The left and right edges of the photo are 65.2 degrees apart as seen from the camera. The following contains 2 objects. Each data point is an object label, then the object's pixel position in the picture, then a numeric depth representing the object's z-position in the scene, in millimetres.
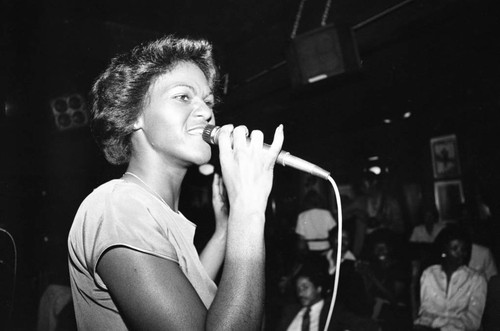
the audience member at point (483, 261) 4457
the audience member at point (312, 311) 3381
